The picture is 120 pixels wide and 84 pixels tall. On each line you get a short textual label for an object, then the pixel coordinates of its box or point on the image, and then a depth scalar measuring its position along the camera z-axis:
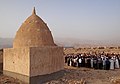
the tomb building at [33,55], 5.33
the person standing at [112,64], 9.76
